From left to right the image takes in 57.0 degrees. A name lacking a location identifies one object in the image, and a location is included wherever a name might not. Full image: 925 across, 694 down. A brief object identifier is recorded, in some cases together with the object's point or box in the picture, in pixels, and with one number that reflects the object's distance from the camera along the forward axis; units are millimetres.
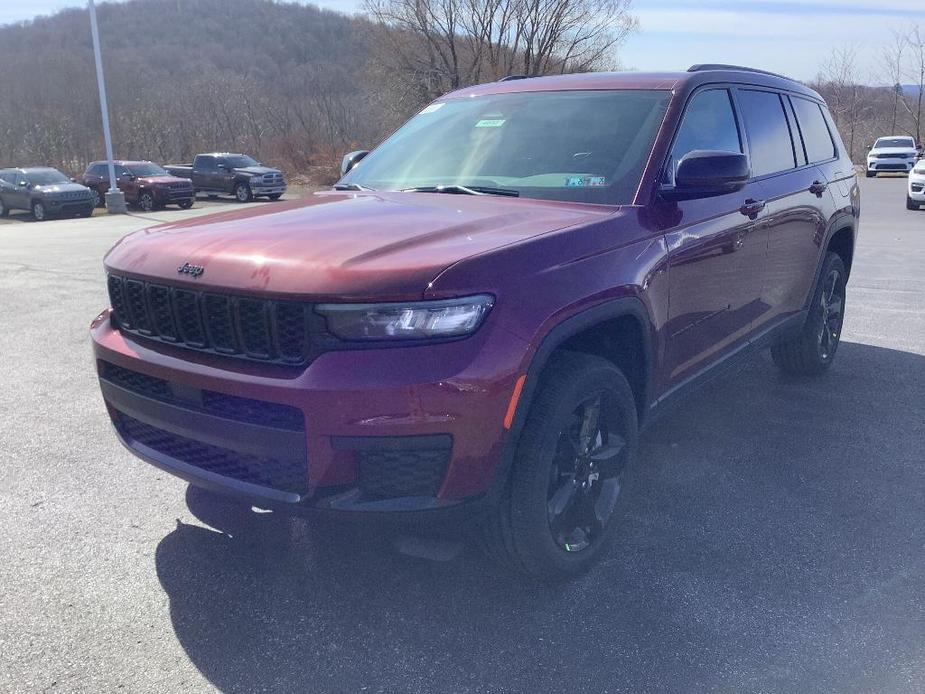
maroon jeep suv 2568
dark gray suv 25750
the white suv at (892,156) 32500
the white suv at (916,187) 18875
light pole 24875
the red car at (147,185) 27953
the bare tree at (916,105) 41172
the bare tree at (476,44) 40625
